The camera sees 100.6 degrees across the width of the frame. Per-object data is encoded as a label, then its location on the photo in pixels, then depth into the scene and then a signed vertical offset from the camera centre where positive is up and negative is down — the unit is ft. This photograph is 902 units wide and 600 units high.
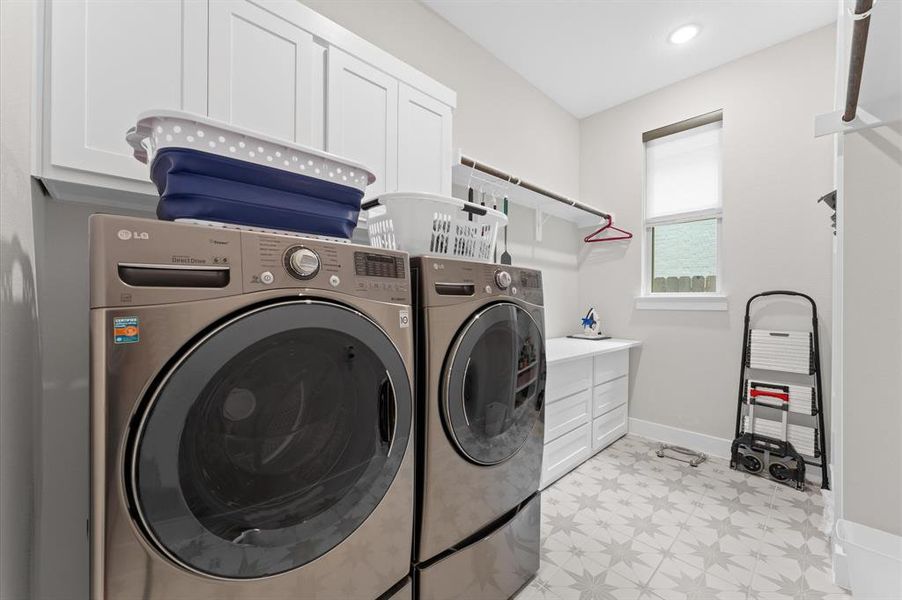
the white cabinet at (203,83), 2.99 +2.18
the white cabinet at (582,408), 7.13 -2.36
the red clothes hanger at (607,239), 10.35 +1.89
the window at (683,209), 9.39 +2.41
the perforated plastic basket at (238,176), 2.64 +0.96
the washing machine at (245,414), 2.01 -0.74
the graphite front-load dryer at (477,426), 3.51 -1.32
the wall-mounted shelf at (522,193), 7.12 +2.44
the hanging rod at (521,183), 6.99 +2.50
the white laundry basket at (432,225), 4.13 +0.89
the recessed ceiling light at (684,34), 7.80 +5.70
